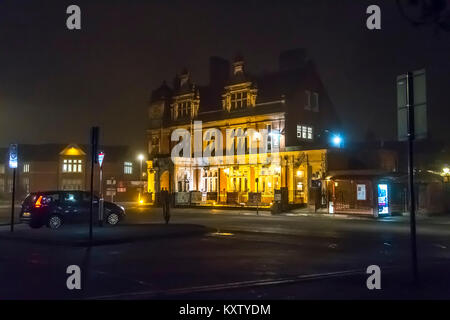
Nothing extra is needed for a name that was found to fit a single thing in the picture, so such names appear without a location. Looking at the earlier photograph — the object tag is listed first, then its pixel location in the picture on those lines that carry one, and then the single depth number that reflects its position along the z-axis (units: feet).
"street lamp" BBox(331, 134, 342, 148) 141.90
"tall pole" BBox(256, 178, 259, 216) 126.52
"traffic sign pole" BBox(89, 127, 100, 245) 59.62
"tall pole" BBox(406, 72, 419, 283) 30.42
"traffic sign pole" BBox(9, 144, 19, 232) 67.31
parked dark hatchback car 74.23
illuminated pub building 155.43
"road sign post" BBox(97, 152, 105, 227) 73.10
